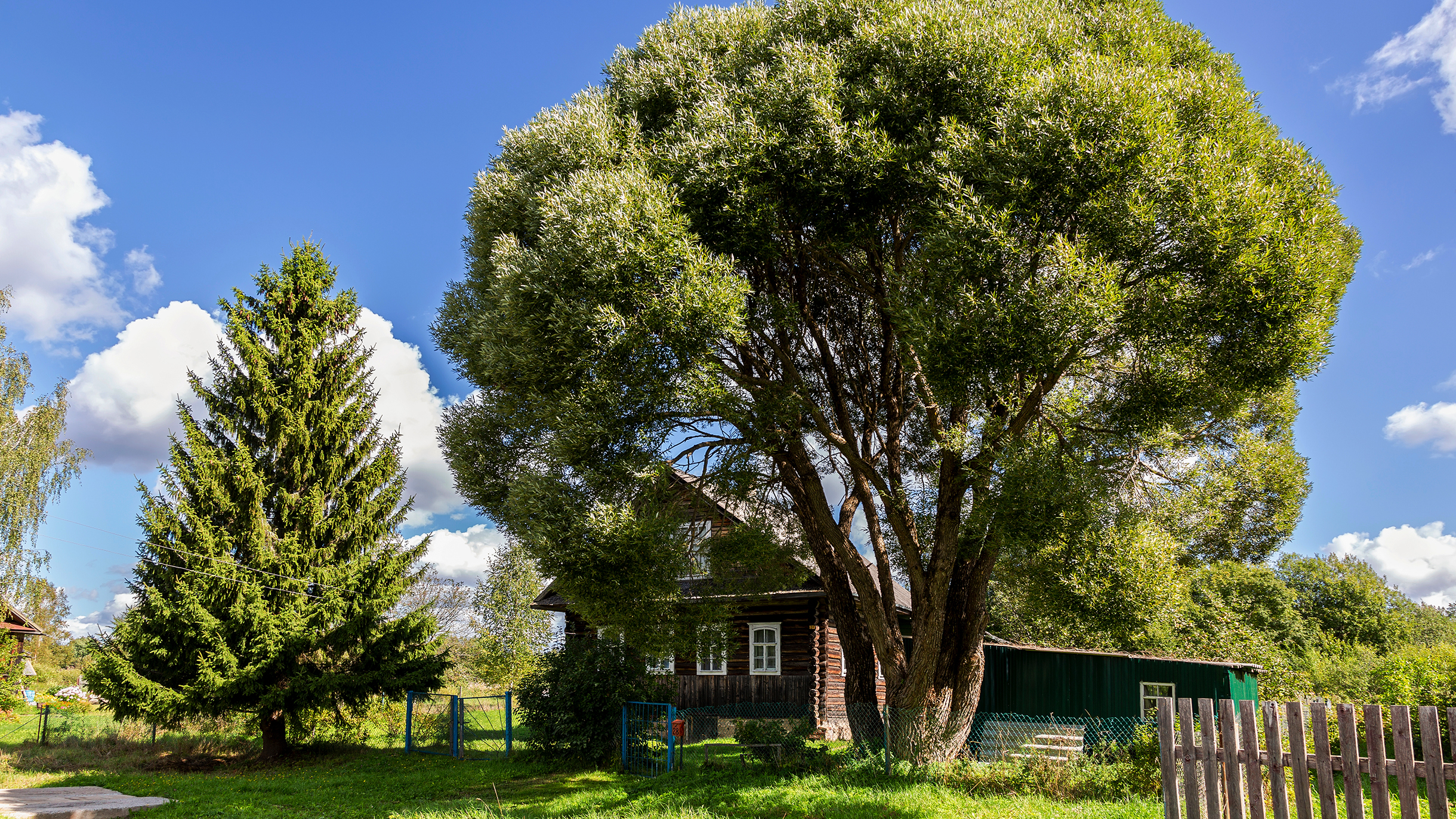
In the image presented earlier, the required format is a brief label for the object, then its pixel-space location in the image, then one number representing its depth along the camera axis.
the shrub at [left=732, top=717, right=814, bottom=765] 13.64
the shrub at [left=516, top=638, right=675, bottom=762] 16.27
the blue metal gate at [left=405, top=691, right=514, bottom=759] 19.77
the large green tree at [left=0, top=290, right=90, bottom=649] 26.38
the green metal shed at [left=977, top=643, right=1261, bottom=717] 20.23
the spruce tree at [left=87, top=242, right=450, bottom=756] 18.23
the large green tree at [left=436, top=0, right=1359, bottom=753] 10.09
